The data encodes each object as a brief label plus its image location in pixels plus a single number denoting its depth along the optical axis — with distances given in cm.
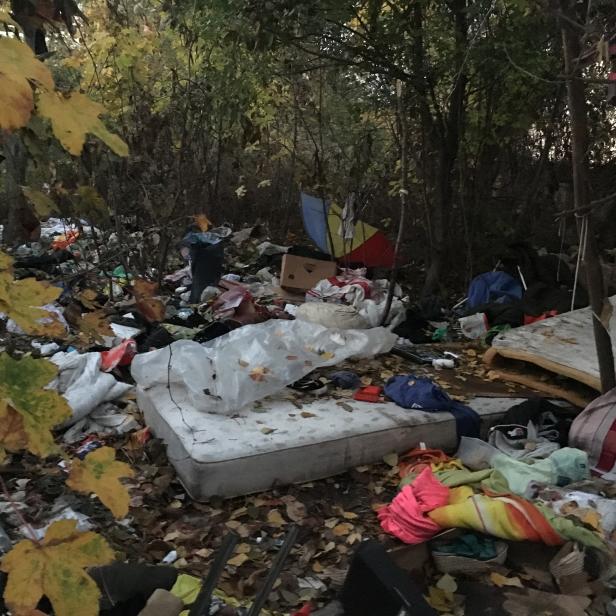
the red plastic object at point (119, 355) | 403
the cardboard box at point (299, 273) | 623
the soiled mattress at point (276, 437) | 283
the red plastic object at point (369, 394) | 350
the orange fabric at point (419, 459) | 309
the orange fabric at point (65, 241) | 650
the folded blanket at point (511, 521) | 244
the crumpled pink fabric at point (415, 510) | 253
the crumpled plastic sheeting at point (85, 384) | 346
